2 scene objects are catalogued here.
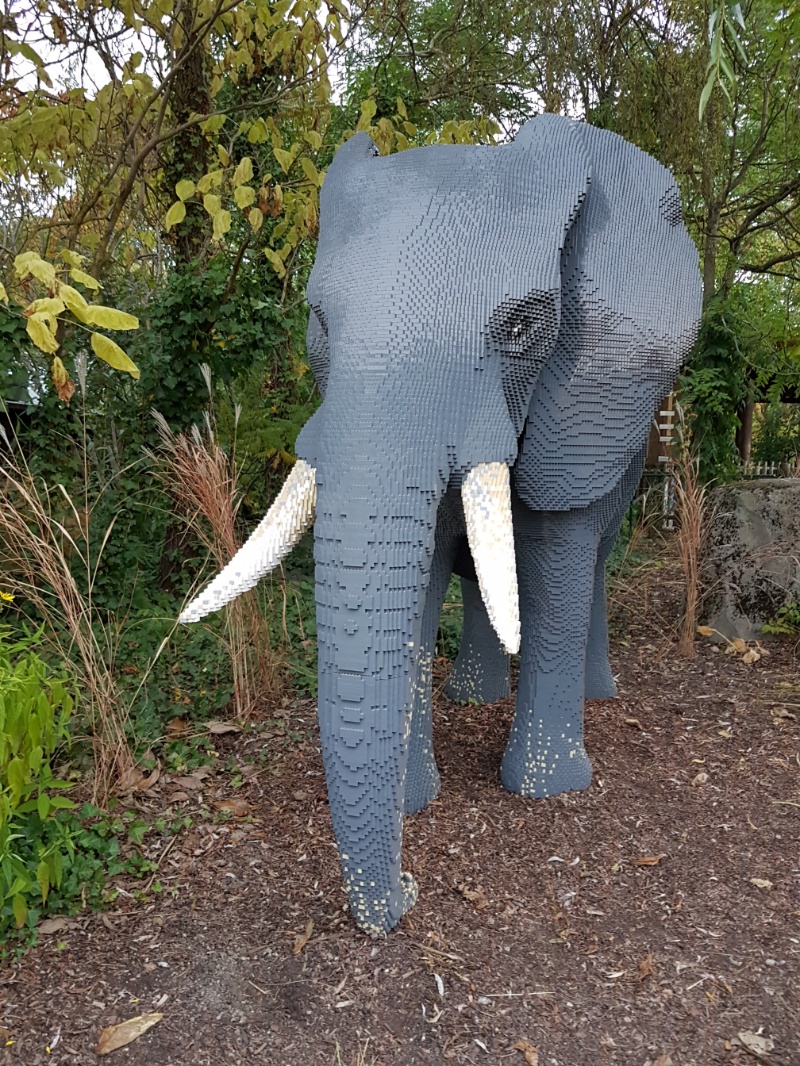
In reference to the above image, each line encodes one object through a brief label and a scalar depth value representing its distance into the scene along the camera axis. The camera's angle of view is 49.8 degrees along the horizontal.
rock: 4.71
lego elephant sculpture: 1.95
